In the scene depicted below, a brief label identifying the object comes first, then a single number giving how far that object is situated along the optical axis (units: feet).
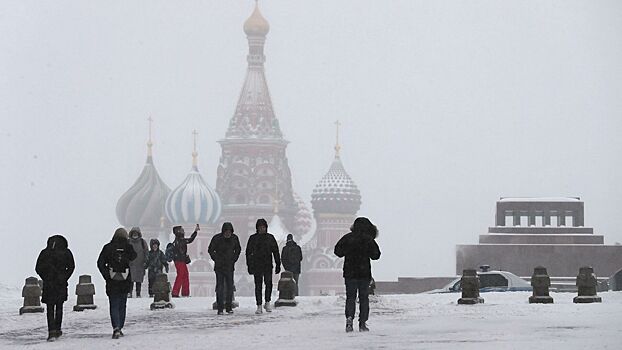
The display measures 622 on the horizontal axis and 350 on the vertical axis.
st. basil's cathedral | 490.49
